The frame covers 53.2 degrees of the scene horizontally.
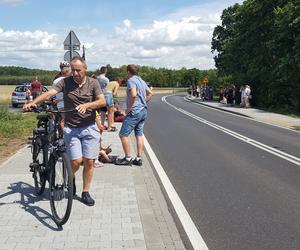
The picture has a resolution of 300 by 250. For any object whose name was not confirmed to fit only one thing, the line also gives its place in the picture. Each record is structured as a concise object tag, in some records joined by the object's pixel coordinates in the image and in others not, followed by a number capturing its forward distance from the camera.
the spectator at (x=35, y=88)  13.74
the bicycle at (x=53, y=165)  3.29
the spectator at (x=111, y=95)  8.00
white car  21.63
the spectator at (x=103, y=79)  8.29
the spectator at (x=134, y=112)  5.56
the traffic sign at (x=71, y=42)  9.72
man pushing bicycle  3.66
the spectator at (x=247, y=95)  21.43
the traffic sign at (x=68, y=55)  9.83
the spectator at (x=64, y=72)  5.37
